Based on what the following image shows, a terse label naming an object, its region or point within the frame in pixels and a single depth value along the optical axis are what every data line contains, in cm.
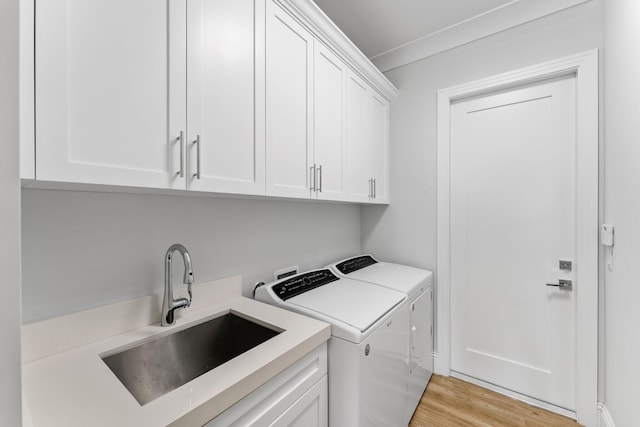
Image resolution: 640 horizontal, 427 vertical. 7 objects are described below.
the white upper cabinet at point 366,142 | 187
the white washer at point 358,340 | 113
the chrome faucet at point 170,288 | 108
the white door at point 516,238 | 179
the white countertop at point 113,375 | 66
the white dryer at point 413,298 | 171
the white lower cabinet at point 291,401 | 82
